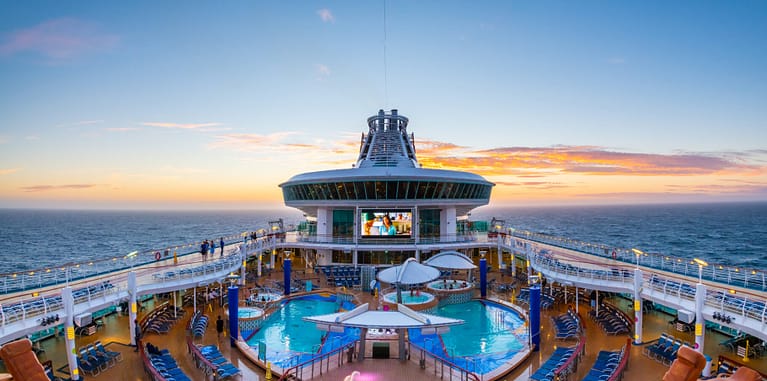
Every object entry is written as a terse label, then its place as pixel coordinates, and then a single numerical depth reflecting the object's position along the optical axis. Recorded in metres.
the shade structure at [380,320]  14.07
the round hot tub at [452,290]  26.77
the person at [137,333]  17.50
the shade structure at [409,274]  23.03
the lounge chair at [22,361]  9.91
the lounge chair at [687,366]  9.54
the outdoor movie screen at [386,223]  37.53
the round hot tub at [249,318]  20.94
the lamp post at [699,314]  14.52
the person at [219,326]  19.77
